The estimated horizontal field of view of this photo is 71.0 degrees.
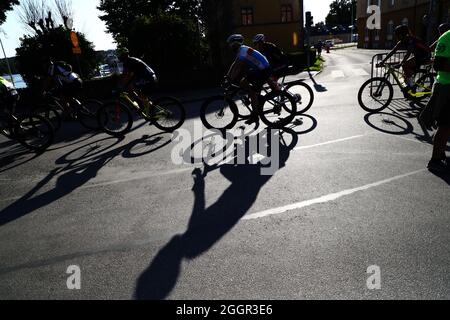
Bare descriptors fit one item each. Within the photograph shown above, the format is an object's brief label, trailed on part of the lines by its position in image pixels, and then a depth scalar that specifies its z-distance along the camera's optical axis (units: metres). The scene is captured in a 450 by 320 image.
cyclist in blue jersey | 6.74
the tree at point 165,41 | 17.02
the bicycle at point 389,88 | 7.79
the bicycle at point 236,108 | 7.25
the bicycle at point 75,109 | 8.74
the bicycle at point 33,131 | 7.42
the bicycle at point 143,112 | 7.74
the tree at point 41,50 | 18.28
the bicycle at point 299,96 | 7.60
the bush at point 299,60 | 22.36
